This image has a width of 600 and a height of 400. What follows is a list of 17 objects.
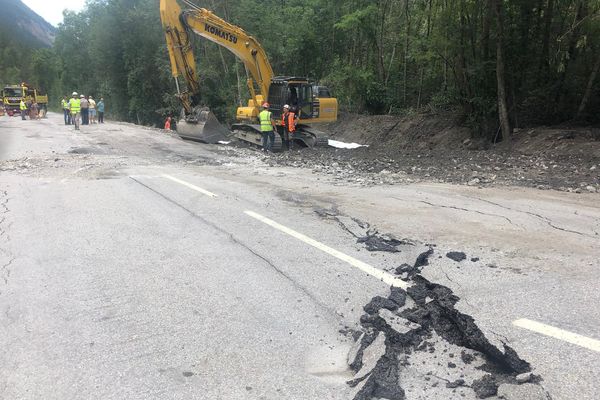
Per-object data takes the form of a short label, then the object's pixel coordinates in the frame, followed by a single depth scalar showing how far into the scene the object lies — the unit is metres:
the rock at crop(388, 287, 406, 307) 4.55
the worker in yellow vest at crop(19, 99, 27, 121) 39.47
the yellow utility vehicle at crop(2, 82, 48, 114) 48.72
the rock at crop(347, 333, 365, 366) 3.59
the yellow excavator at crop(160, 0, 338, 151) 18.89
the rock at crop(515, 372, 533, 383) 3.22
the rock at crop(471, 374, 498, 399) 3.11
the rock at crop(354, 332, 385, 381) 3.43
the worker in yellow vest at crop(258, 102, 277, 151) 17.56
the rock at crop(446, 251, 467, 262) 5.68
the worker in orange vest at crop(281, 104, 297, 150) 18.27
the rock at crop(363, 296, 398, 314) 4.40
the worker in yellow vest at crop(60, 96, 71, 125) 31.01
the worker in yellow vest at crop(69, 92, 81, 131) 27.48
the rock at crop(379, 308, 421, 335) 4.03
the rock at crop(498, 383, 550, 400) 3.05
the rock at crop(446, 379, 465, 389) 3.21
